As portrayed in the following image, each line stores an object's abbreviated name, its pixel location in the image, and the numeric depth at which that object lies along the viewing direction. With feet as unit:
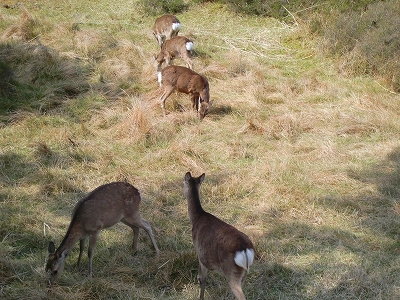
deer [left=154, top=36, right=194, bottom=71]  39.60
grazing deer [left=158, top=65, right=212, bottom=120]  34.14
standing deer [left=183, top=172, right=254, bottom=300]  15.76
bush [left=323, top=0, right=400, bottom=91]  37.40
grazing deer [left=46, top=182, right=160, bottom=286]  18.03
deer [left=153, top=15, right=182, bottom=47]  43.88
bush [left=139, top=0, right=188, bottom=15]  51.01
